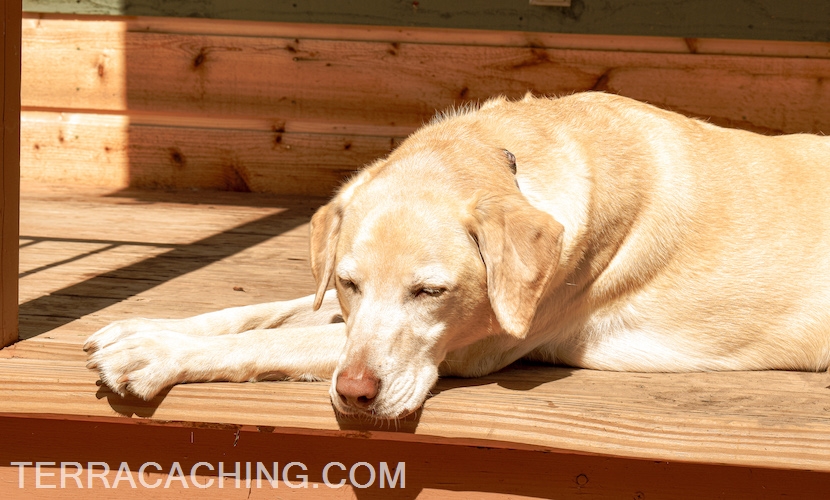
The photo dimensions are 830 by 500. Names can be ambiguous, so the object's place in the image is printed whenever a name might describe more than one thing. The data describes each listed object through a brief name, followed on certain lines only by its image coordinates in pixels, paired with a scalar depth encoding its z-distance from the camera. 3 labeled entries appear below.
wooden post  2.43
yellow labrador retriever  2.24
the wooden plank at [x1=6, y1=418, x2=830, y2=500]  2.47
